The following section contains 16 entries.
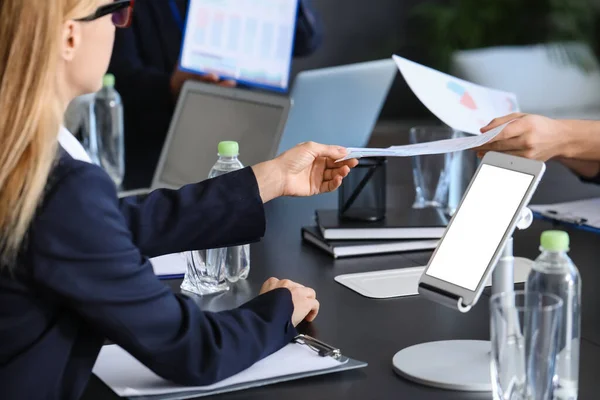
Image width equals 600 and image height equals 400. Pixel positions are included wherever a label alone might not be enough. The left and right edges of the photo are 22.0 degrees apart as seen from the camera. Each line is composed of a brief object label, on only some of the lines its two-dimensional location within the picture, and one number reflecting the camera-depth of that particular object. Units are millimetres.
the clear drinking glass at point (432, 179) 2855
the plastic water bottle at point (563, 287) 1849
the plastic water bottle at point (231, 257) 2395
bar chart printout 3524
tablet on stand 1914
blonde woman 1866
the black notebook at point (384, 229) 2596
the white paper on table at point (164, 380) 1954
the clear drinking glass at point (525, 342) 1785
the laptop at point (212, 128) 3108
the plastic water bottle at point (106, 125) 3655
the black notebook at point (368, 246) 2564
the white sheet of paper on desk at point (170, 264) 2455
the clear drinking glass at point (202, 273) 2378
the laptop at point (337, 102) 3201
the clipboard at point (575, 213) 2736
